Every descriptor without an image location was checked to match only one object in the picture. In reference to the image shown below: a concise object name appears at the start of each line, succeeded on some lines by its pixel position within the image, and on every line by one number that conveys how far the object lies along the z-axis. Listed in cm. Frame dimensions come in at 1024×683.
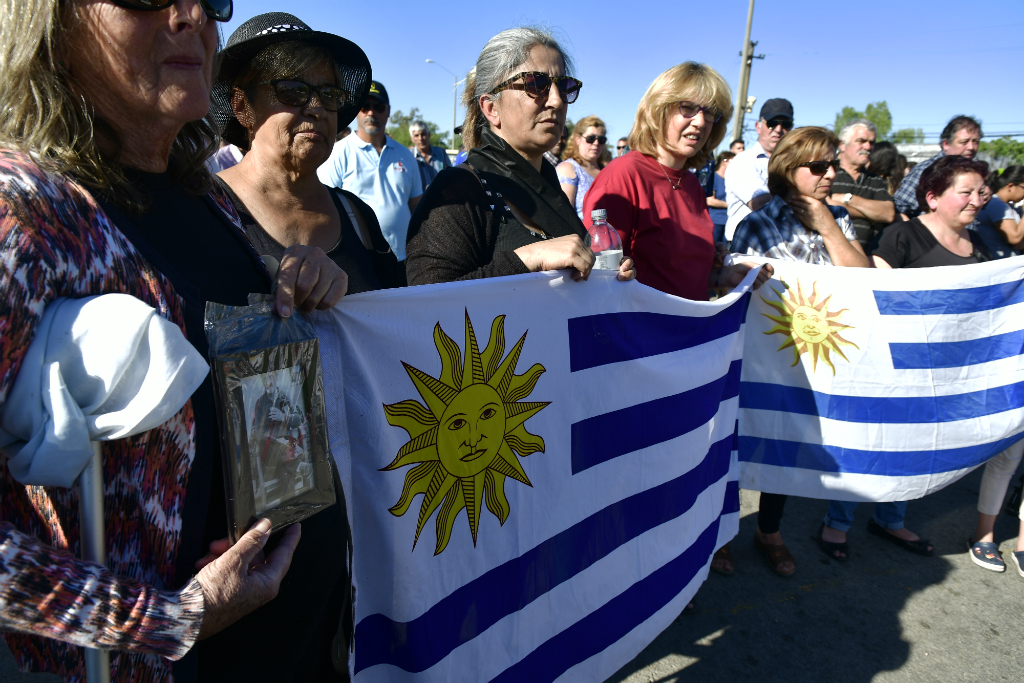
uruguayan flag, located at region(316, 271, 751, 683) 138
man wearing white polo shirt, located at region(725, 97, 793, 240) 483
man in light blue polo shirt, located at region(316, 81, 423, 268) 459
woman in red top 258
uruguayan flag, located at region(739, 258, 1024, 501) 288
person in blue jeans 351
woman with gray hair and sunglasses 179
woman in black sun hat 169
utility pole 2373
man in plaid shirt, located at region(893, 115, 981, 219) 523
